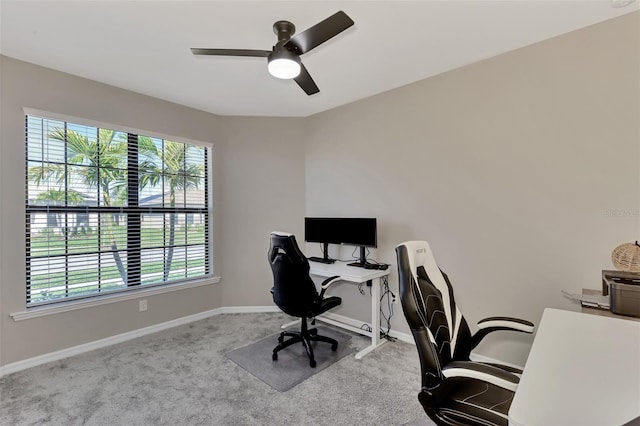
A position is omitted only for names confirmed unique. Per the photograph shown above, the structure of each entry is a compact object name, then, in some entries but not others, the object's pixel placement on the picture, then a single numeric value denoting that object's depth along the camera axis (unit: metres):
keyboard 3.42
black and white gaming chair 1.19
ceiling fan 1.58
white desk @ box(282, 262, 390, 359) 2.76
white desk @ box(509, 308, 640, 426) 0.81
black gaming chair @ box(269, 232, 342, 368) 2.49
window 2.66
